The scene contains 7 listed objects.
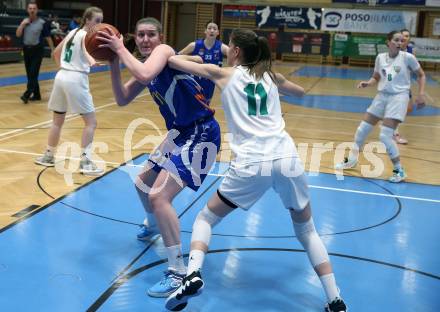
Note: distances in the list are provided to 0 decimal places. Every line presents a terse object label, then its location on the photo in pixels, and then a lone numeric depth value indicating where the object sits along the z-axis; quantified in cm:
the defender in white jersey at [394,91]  645
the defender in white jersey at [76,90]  595
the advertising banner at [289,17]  2597
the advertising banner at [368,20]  2489
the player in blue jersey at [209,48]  809
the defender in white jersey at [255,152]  312
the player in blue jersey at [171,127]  338
